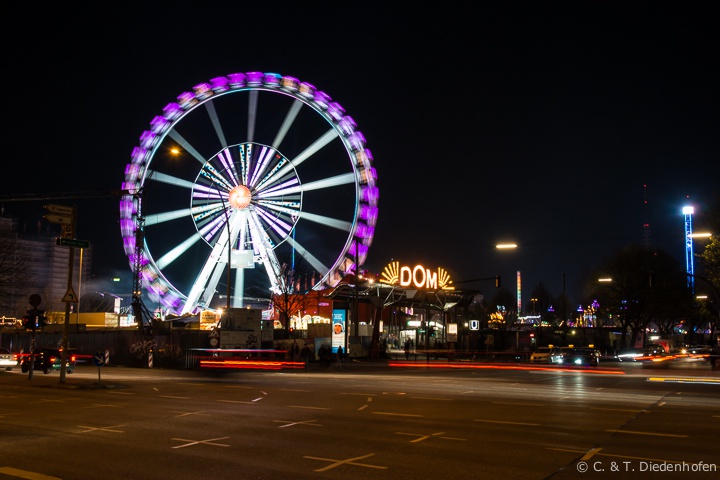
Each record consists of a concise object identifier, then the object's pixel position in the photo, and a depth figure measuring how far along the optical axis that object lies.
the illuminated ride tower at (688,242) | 94.75
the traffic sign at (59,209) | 27.41
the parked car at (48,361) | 36.38
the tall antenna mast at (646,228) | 157.45
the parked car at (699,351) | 70.39
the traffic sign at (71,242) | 25.82
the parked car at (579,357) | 43.91
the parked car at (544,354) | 47.31
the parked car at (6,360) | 39.03
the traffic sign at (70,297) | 26.03
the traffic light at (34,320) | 29.42
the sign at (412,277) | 65.25
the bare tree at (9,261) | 52.22
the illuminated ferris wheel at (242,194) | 49.59
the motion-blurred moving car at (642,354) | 59.31
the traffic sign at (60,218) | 27.05
